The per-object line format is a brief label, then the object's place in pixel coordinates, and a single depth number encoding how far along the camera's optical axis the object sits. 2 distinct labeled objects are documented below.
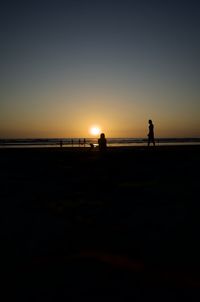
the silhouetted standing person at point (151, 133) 27.77
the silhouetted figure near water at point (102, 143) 25.83
